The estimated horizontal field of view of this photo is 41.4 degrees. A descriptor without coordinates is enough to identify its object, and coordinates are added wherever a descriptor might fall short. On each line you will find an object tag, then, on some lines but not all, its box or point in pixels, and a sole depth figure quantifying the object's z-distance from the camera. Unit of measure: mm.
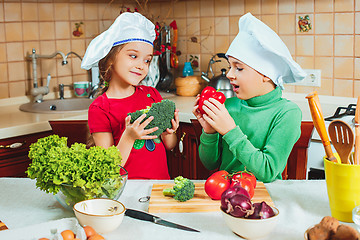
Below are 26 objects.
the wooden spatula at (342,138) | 1021
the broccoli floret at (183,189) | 1199
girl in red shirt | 1696
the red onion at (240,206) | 989
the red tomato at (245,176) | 1234
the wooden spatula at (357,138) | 1068
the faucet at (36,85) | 2740
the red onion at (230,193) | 1027
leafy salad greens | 1063
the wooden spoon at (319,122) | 1086
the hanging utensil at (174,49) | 2975
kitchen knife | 1061
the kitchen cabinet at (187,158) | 2381
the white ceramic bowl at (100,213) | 1011
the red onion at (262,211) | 980
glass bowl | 1095
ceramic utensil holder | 1053
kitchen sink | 2733
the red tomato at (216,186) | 1203
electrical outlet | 2590
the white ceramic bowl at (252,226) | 969
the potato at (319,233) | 895
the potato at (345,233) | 870
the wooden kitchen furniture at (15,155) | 2217
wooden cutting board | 1167
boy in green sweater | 1413
